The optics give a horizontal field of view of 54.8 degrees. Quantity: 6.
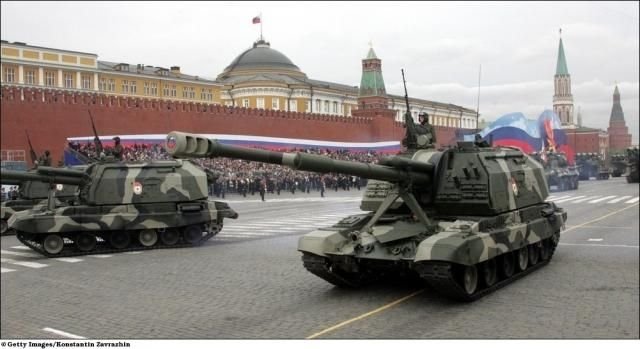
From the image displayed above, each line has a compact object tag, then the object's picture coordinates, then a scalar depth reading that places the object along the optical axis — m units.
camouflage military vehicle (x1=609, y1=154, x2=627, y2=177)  41.81
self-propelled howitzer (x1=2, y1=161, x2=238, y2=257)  13.29
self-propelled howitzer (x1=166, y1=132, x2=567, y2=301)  8.84
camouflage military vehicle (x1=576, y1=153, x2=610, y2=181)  45.23
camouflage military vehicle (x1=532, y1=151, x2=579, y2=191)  28.86
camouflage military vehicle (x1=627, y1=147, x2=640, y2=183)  40.99
